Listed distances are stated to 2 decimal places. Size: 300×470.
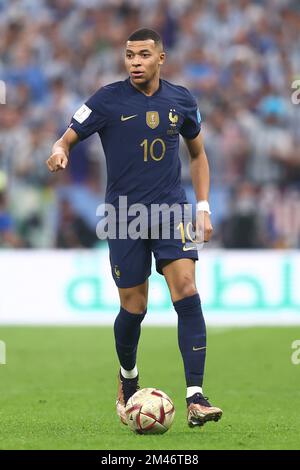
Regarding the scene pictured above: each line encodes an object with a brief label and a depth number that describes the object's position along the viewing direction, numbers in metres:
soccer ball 13.29
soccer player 13.98
